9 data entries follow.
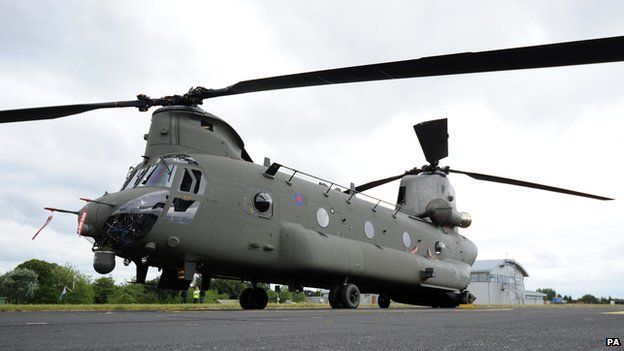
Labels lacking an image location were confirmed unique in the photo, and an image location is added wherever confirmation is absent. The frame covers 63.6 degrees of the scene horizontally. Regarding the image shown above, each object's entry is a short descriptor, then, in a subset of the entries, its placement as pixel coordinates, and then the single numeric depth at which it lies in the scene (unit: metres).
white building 63.78
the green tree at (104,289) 64.53
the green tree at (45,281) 67.84
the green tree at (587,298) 79.66
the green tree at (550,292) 115.32
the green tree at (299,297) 62.04
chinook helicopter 10.45
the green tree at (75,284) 65.38
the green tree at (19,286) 64.62
